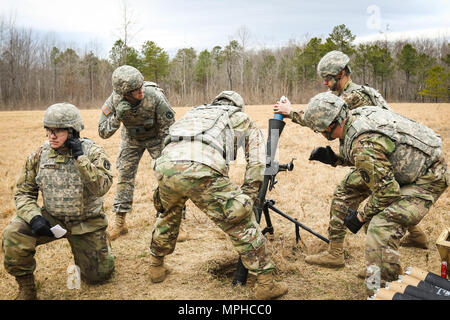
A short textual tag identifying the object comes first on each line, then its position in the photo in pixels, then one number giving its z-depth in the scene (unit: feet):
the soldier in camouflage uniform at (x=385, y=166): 11.02
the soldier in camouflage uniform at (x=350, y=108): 14.35
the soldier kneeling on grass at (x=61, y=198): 11.94
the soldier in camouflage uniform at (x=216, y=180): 11.16
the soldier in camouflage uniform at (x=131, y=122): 16.46
